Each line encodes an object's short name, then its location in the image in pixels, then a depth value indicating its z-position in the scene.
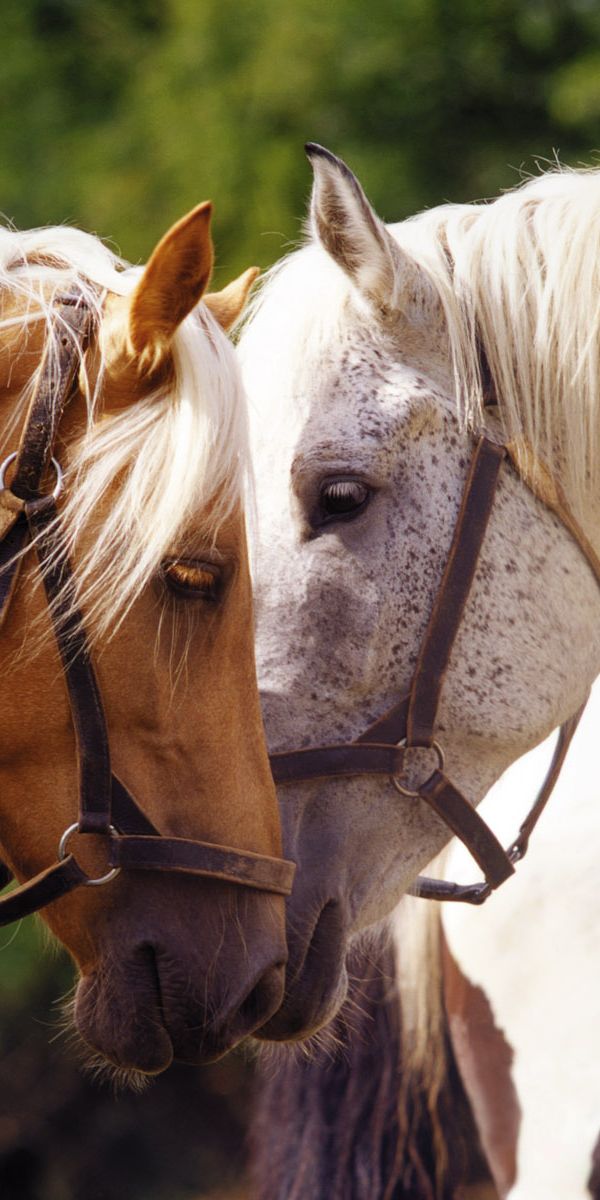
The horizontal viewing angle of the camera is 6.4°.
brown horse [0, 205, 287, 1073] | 4.61
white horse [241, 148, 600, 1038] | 4.87
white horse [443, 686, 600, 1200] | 5.05
